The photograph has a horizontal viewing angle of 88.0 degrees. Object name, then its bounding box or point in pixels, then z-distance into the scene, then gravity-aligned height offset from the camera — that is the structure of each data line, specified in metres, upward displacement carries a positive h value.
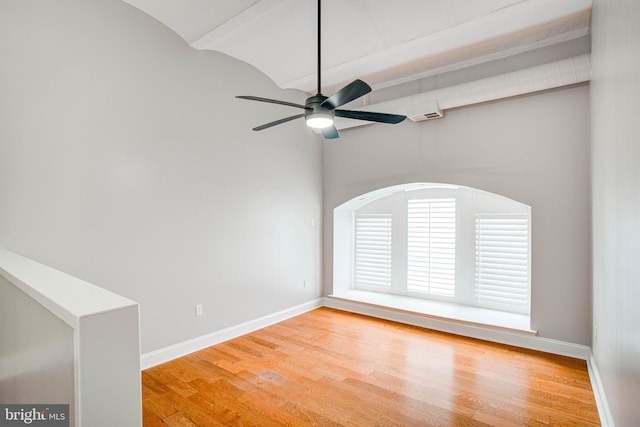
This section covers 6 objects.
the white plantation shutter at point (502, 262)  4.28 -0.70
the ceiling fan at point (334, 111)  2.23 +0.79
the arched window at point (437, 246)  4.40 -0.54
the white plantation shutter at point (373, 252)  5.56 -0.72
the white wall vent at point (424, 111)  4.08 +1.24
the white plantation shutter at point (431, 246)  4.94 -0.56
